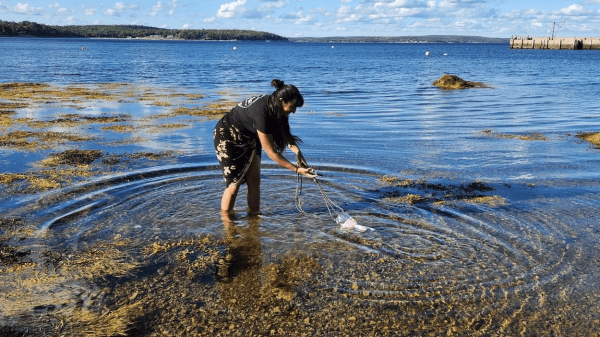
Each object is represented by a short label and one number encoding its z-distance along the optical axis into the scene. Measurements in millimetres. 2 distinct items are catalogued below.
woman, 5570
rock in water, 27141
